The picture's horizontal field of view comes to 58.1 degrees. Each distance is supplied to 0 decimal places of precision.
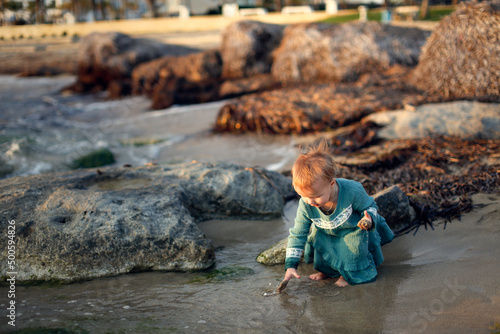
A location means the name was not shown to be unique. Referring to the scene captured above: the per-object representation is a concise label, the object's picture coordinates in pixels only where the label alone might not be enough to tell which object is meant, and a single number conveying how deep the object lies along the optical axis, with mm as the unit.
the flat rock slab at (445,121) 5641
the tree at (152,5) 37134
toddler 2828
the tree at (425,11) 24497
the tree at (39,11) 36869
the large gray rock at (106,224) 3252
